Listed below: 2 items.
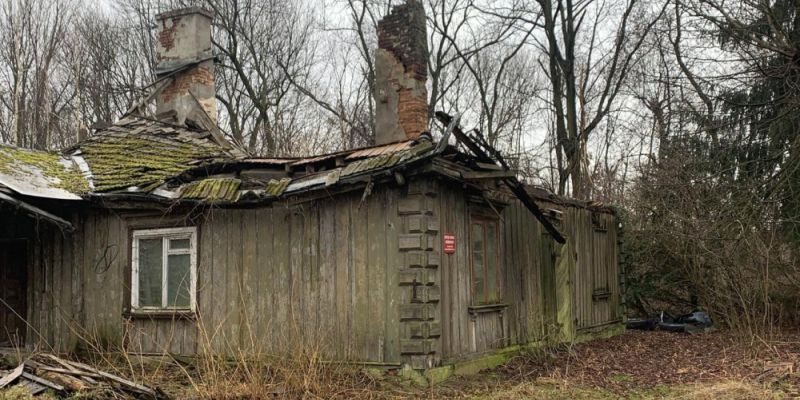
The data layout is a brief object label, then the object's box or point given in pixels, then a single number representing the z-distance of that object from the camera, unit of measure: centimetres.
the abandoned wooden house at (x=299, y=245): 904
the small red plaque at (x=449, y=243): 934
